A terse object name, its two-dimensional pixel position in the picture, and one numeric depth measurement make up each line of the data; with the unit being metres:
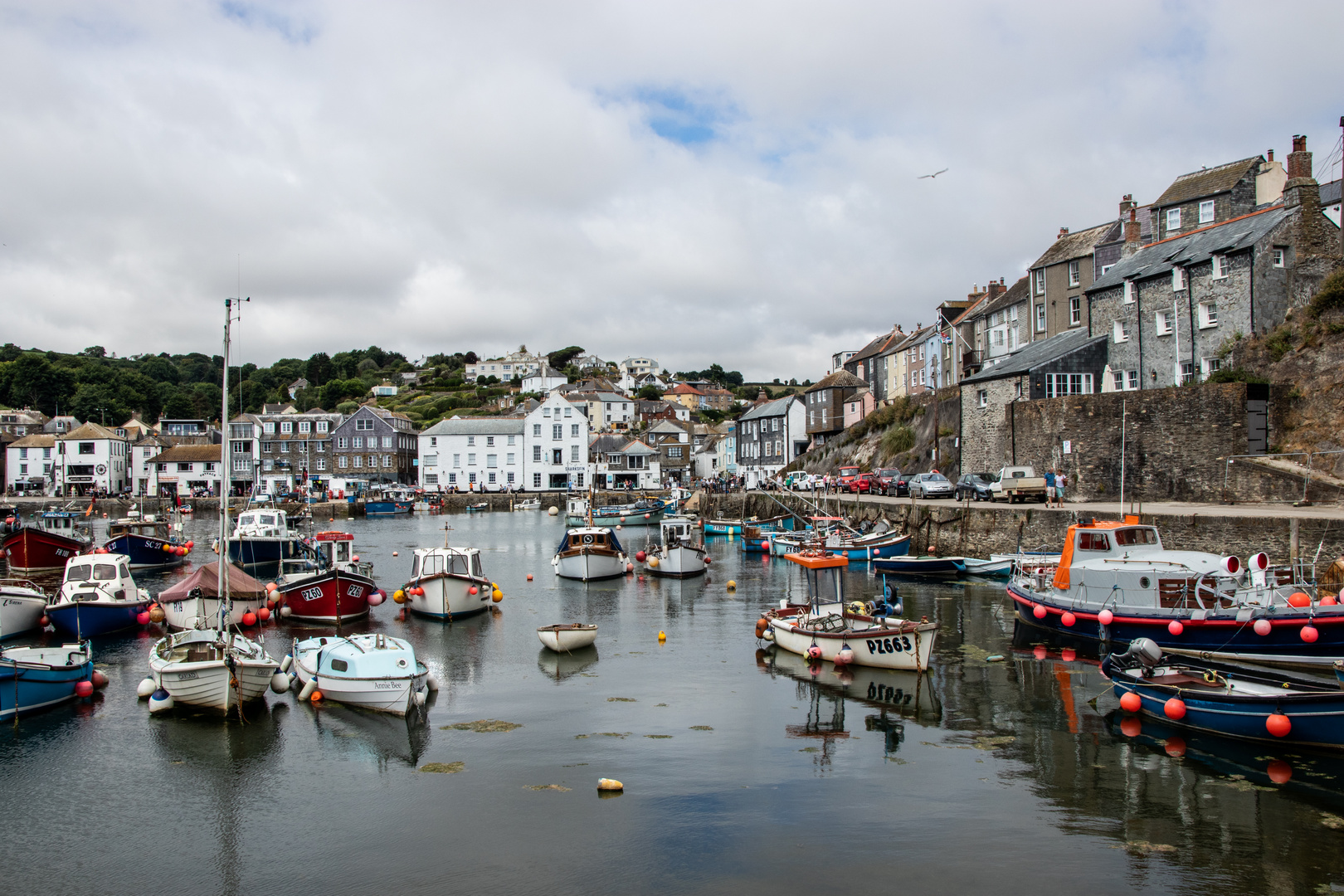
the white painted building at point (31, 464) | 104.12
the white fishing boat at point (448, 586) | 30.17
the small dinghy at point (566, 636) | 24.48
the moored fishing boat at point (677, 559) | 40.59
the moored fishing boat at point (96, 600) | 26.62
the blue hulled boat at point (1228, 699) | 14.27
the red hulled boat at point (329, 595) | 29.34
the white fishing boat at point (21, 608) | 25.48
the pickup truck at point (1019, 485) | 38.50
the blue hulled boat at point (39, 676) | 18.05
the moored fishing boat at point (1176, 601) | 18.41
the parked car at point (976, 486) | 42.28
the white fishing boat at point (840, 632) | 20.41
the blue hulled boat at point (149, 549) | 45.25
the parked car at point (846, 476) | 59.31
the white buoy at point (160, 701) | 18.62
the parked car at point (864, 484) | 55.06
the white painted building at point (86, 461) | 102.81
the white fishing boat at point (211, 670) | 18.05
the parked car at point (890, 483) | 51.91
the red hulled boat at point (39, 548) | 36.44
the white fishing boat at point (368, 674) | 18.28
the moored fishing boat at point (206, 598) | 26.64
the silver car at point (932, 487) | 46.84
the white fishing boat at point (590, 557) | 39.78
